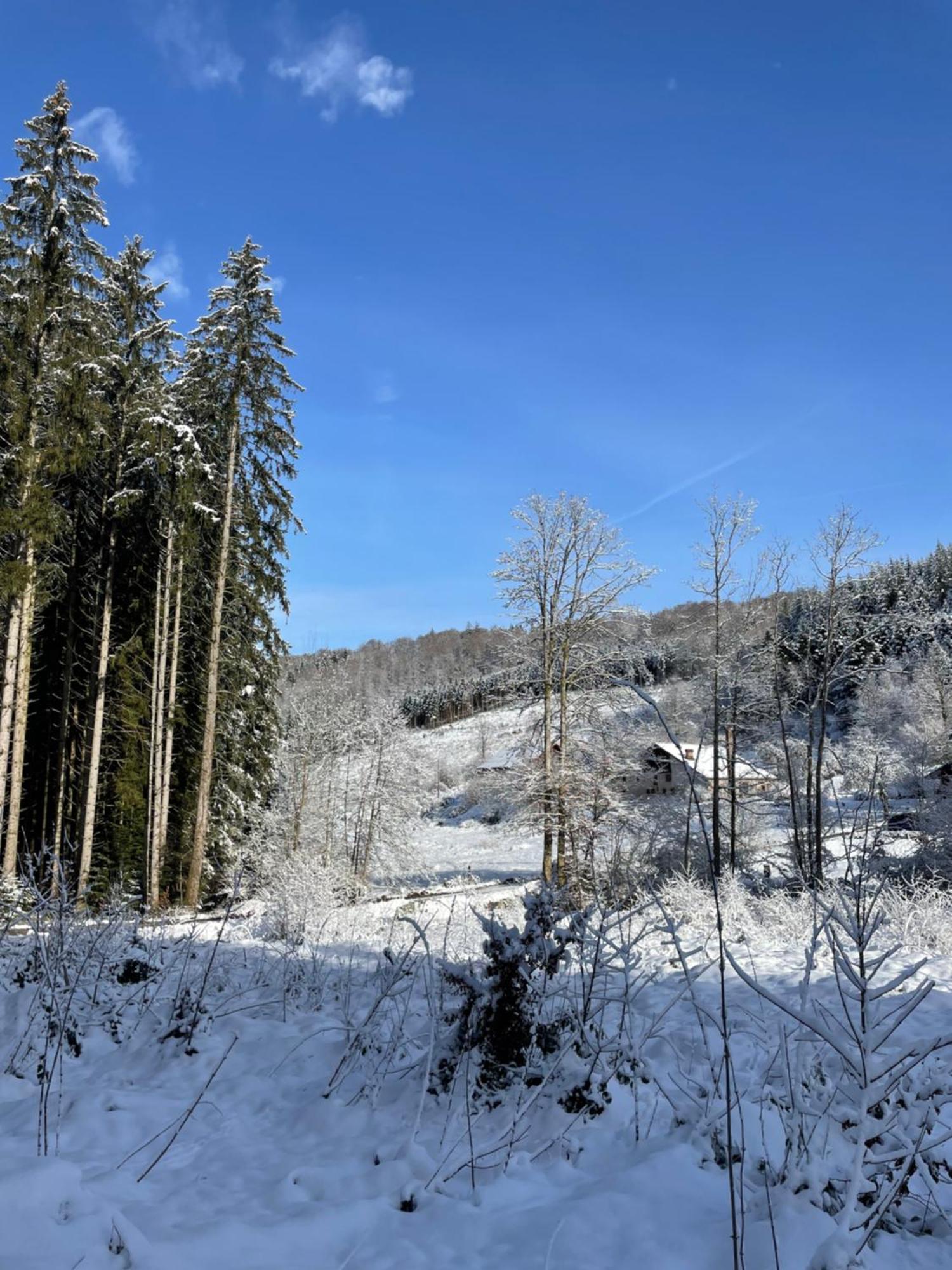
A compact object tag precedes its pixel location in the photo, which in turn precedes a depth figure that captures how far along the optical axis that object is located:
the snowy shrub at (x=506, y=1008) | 4.29
